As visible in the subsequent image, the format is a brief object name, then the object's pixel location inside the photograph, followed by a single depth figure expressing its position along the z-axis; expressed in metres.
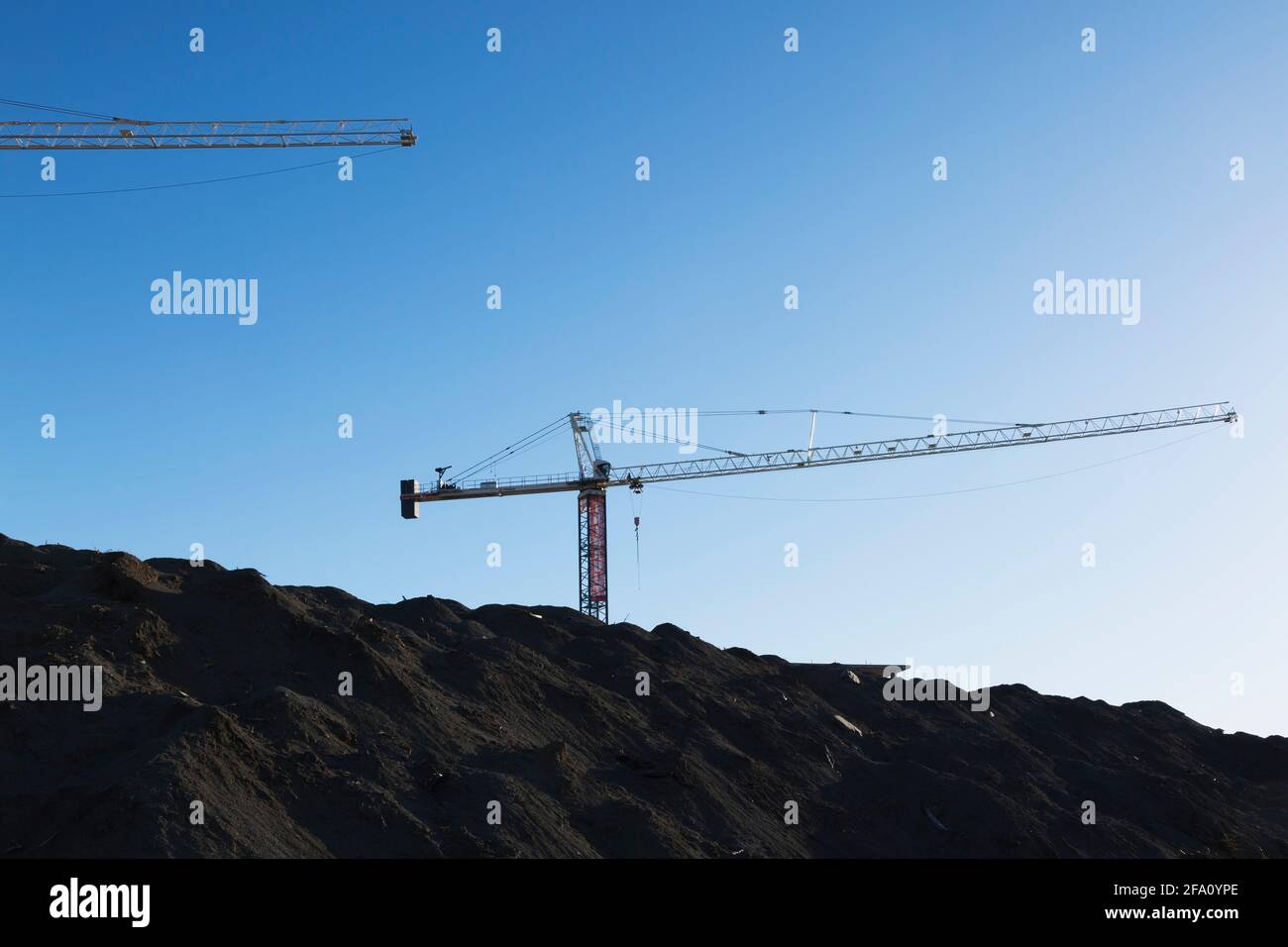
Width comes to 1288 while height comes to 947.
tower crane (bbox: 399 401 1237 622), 97.31
